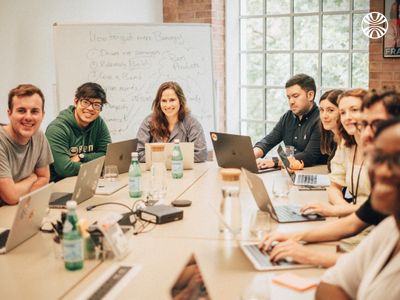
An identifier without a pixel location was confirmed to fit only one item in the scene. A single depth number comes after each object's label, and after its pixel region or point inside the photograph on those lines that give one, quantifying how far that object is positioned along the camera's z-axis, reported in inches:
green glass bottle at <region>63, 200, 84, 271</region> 73.8
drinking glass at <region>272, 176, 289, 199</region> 113.7
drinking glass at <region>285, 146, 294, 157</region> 147.9
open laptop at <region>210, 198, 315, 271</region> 72.7
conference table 67.1
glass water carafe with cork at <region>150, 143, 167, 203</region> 115.1
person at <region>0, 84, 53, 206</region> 110.3
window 209.5
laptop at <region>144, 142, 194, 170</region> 143.7
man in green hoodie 140.3
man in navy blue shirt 154.6
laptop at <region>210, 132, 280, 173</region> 135.3
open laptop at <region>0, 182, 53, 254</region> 82.1
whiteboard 178.2
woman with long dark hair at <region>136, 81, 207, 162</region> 160.1
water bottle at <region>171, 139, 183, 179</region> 135.5
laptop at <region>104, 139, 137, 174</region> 133.6
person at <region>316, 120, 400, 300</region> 44.3
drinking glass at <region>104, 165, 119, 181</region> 123.2
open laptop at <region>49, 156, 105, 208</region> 107.3
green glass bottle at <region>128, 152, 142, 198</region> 114.8
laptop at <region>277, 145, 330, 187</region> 124.8
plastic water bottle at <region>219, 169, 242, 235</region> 86.0
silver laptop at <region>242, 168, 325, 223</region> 92.3
